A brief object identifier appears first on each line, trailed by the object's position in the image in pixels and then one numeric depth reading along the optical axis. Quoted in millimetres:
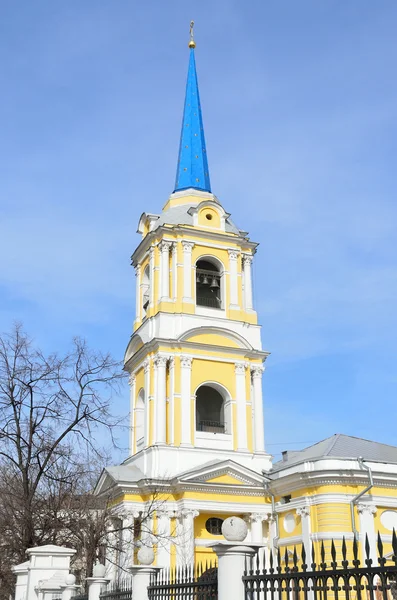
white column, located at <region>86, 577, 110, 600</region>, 11727
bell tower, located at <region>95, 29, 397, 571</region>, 25031
